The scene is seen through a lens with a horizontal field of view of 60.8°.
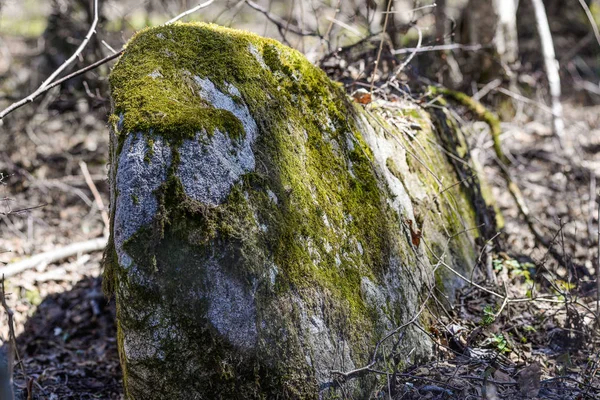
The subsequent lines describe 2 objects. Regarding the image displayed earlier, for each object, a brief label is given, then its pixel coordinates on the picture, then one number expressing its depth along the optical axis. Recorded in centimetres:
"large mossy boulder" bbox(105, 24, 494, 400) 253
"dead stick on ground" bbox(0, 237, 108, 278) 501
